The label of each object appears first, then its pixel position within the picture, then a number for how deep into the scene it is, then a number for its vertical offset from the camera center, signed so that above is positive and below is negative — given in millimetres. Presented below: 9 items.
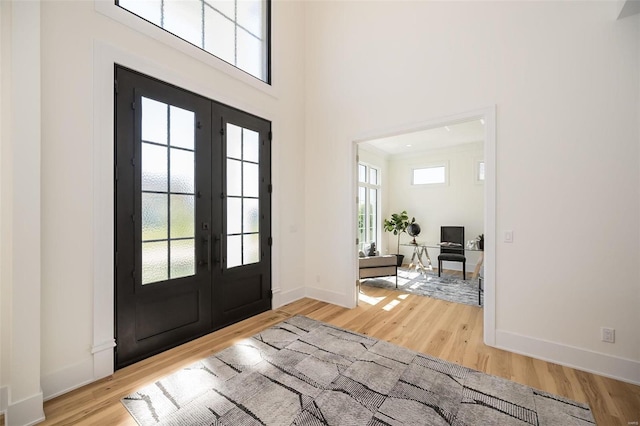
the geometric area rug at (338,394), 1724 -1329
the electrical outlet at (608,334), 2199 -1008
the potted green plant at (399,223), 7004 -289
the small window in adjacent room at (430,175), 6938 +1010
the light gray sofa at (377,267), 4723 -975
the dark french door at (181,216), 2322 -38
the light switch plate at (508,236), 2645 -234
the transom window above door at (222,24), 2645 +2141
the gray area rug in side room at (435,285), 4344 -1363
